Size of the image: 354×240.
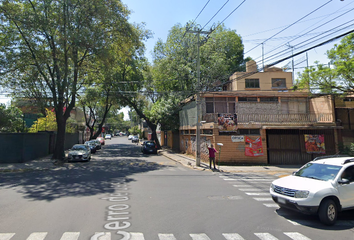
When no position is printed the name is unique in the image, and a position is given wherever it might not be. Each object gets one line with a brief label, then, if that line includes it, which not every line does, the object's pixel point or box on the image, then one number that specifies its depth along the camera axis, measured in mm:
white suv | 6125
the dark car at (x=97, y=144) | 33056
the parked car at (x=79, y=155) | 19828
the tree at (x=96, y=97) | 33438
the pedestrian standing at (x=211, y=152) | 16234
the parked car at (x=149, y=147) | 28812
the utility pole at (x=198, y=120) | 17562
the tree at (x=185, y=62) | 31234
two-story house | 18969
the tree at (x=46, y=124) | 27531
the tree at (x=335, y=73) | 15345
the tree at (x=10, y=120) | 22094
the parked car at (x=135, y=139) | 54981
